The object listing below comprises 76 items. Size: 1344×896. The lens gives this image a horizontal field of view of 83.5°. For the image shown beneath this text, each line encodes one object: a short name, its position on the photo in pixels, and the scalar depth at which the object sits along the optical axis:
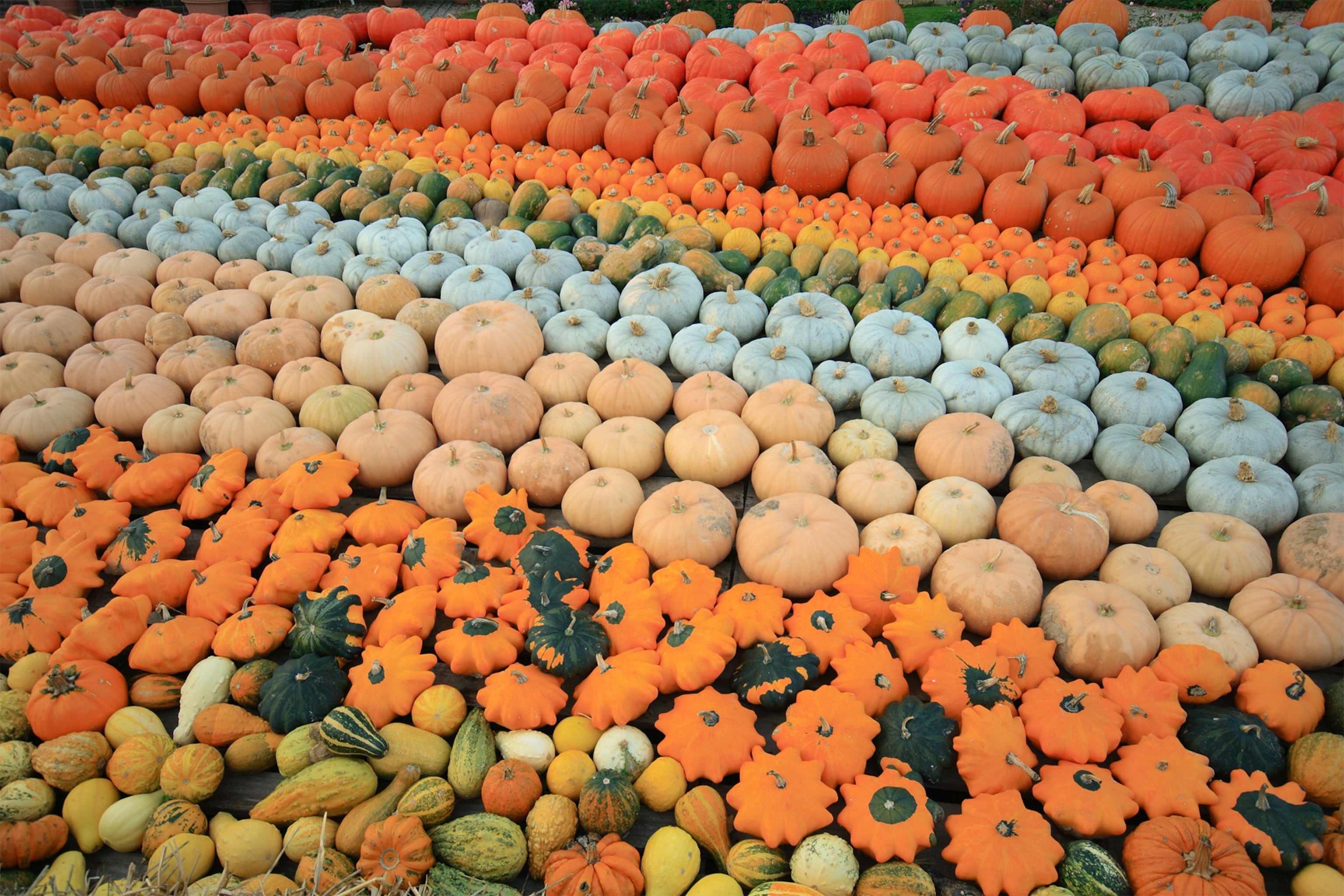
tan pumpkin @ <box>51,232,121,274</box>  5.31
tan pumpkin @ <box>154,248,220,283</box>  5.08
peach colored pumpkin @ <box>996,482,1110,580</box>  3.17
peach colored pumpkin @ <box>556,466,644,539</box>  3.47
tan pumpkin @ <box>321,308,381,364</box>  4.46
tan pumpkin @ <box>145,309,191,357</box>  4.55
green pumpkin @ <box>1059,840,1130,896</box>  2.21
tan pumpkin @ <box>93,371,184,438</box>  4.14
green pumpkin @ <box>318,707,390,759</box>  2.55
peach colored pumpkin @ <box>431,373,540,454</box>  3.88
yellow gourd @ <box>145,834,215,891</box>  2.28
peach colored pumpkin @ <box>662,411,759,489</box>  3.66
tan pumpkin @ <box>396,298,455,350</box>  4.59
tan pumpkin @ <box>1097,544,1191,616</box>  3.02
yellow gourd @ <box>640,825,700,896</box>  2.30
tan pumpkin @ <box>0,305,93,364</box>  4.56
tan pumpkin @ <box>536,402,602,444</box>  3.92
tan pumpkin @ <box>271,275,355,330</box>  4.70
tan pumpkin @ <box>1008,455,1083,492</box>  3.49
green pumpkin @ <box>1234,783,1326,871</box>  2.27
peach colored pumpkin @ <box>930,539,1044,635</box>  2.97
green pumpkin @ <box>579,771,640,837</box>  2.41
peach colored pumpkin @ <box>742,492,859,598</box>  3.15
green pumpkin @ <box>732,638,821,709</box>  2.74
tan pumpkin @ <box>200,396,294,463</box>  3.91
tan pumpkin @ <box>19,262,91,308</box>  4.96
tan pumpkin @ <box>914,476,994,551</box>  3.32
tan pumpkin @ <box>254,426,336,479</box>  3.74
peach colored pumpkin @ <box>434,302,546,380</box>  4.29
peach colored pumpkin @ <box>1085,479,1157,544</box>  3.32
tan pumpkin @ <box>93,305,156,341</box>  4.68
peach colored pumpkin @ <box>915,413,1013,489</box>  3.57
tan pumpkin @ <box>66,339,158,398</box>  4.34
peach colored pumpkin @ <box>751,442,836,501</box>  3.50
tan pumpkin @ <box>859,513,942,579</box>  3.21
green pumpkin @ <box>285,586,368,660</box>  2.93
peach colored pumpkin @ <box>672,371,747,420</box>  3.97
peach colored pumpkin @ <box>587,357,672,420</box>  4.04
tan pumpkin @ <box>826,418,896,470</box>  3.70
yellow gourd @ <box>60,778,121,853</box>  2.50
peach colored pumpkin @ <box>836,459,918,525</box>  3.43
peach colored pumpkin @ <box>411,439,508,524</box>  3.57
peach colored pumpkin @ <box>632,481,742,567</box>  3.27
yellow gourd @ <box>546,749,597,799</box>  2.53
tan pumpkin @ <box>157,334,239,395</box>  4.38
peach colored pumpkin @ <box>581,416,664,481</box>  3.75
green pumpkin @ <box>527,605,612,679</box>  2.80
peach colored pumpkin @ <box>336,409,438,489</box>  3.78
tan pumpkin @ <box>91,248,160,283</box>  5.11
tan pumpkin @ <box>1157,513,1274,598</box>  3.09
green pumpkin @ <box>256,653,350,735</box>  2.70
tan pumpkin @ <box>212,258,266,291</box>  5.00
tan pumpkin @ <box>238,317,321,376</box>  4.40
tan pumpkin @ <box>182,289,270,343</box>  4.68
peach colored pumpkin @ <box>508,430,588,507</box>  3.65
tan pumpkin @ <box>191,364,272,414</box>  4.16
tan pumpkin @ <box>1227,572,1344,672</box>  2.81
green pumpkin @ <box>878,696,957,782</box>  2.55
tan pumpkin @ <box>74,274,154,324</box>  4.88
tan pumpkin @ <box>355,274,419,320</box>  4.76
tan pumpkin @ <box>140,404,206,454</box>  3.99
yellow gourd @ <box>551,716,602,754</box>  2.65
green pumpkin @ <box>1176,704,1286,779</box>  2.50
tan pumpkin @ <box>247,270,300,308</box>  4.89
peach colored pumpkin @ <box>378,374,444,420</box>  4.11
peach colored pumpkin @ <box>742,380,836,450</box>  3.79
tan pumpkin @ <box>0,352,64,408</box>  4.31
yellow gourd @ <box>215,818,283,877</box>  2.37
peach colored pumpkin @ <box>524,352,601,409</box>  4.18
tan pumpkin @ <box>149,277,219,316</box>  4.80
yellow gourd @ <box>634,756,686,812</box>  2.52
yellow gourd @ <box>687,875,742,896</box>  2.27
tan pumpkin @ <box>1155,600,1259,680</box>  2.78
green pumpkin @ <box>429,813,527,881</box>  2.35
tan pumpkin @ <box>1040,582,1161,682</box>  2.80
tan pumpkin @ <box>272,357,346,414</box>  4.19
